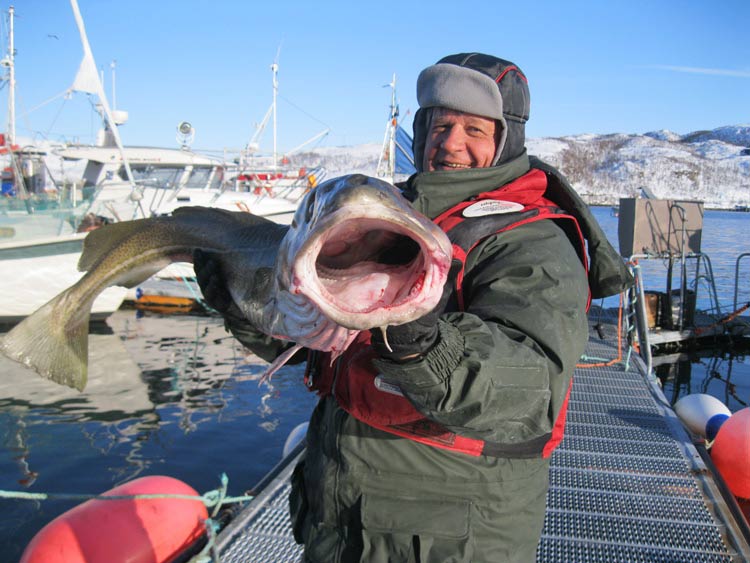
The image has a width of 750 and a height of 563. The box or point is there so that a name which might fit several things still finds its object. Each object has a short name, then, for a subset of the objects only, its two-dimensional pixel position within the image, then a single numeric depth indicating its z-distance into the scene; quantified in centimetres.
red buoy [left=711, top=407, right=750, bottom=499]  532
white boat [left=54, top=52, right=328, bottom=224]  2127
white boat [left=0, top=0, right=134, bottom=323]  1418
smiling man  146
